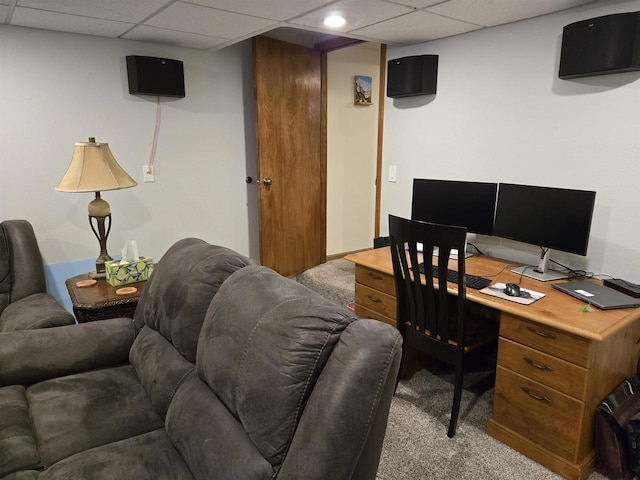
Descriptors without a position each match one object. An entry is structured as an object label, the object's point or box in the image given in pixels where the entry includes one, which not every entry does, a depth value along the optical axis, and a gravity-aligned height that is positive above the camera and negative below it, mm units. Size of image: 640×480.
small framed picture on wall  4766 +592
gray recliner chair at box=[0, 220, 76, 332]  2480 -713
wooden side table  2264 -783
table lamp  2434 -142
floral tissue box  2504 -696
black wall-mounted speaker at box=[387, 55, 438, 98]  3057 +489
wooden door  3787 -63
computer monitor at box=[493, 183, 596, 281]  2156 -366
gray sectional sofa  1118 -773
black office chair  2037 -781
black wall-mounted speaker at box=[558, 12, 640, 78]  2041 +475
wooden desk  1803 -950
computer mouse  2078 -656
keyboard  2236 -673
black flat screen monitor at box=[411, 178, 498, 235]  2631 -341
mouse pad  2027 -679
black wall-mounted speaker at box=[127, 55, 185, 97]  3199 +507
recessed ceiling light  2568 +729
